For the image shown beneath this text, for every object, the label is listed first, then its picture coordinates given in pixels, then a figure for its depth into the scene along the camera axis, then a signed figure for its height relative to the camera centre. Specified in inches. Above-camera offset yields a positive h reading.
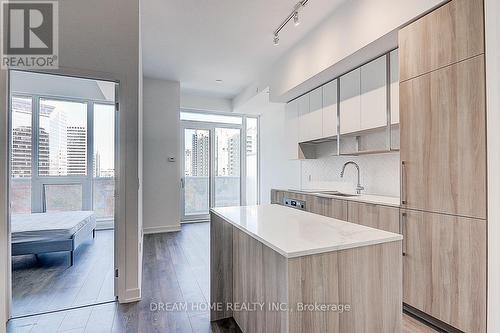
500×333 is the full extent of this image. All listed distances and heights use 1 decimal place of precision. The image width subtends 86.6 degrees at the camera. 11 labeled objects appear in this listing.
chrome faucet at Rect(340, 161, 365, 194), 137.3 -6.3
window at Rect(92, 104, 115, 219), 223.3 +1.7
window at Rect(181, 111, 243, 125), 254.7 +50.1
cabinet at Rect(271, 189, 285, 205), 178.5 -19.8
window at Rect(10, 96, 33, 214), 198.8 +10.6
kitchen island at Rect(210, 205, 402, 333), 47.9 -21.6
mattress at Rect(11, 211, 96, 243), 130.4 -30.6
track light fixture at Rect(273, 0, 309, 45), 104.9 +65.6
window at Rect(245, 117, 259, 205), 280.7 +9.3
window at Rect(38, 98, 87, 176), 207.9 +24.0
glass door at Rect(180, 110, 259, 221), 253.0 +5.7
